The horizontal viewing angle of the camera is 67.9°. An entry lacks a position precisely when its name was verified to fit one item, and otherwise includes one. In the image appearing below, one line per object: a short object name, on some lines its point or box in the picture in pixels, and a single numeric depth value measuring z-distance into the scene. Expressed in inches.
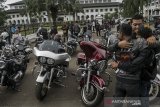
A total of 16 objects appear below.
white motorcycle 111.5
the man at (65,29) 338.2
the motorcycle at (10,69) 121.0
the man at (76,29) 284.6
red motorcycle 100.5
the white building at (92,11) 1997.8
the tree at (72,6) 513.7
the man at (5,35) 271.0
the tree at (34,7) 478.8
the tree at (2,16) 852.0
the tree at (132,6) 629.0
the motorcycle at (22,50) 163.4
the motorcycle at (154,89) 102.2
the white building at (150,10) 1488.0
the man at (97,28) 444.5
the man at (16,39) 202.9
